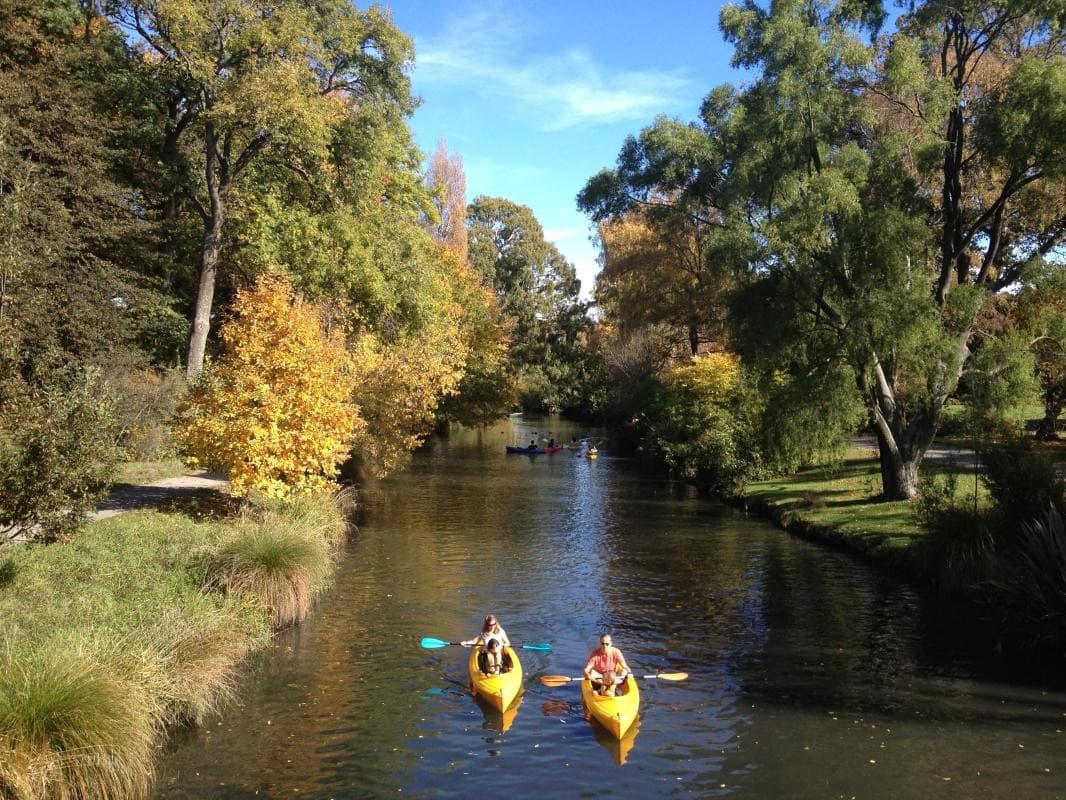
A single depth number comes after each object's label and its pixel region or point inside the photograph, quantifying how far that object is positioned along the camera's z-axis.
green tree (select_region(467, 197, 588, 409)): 80.26
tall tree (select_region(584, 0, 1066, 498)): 21.56
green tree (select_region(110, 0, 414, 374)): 25.30
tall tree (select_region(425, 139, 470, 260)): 62.66
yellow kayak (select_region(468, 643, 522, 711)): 11.77
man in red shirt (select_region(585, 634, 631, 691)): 11.72
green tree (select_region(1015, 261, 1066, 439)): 21.16
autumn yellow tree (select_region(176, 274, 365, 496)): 18.36
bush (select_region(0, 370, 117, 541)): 9.90
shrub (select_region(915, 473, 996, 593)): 16.64
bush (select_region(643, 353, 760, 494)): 33.25
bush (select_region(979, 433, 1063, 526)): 15.81
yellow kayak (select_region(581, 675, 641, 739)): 10.90
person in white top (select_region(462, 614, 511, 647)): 12.59
